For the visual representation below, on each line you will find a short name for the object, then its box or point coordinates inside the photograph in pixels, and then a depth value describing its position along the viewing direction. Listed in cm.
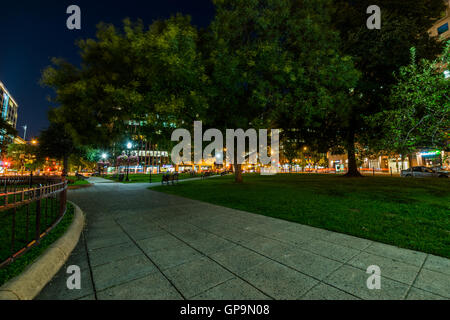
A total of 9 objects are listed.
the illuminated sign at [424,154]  3939
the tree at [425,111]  776
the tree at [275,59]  1112
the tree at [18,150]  3589
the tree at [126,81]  923
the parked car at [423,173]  2443
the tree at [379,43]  1430
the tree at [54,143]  1933
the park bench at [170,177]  1875
